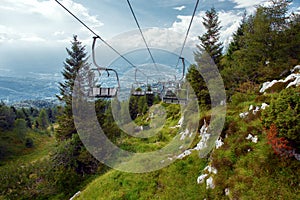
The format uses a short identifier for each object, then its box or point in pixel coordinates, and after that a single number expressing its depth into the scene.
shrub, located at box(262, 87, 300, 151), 5.98
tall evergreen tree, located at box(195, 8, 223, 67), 19.81
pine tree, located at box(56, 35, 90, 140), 20.73
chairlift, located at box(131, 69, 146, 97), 12.18
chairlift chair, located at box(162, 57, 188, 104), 11.32
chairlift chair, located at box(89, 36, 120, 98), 8.97
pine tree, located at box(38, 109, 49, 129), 63.97
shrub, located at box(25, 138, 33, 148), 46.28
